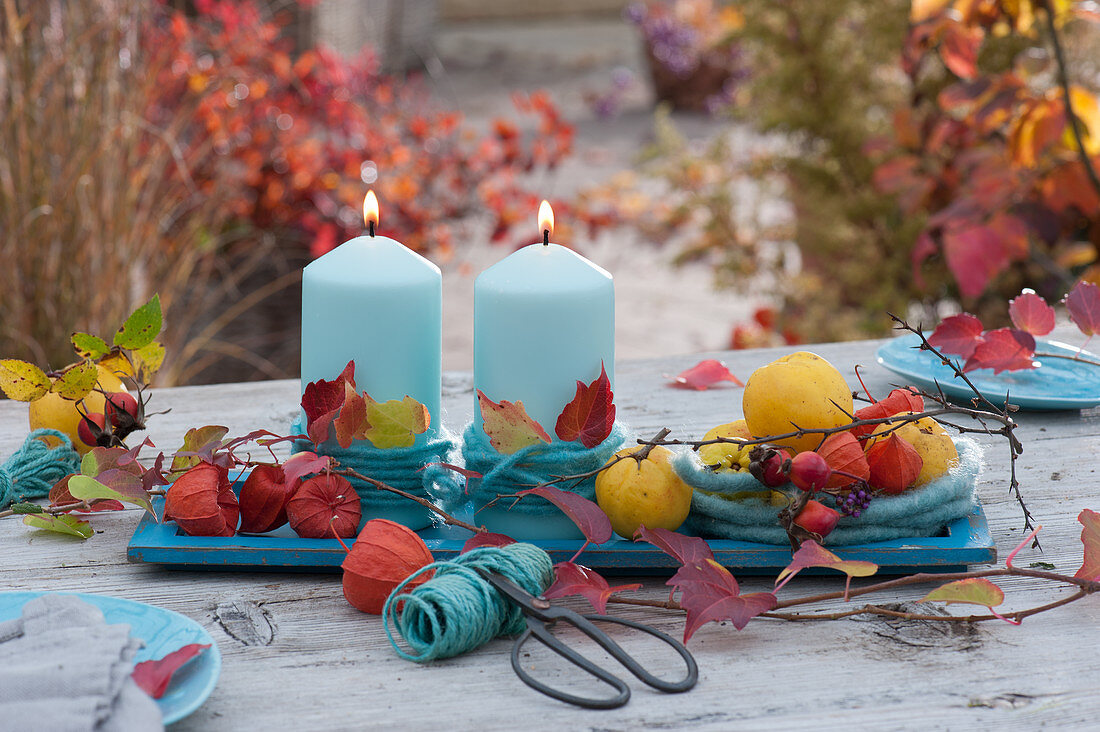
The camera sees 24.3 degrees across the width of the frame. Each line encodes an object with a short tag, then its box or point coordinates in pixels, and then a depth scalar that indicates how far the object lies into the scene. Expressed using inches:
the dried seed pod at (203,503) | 48.8
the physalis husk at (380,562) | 47.0
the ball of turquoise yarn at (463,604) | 45.5
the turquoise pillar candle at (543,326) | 48.6
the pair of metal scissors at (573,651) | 44.6
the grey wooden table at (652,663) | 44.4
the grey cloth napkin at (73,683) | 42.8
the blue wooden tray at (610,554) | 48.5
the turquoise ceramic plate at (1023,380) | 57.4
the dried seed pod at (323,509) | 49.0
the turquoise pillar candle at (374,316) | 49.0
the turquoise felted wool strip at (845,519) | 48.5
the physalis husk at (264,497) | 49.1
